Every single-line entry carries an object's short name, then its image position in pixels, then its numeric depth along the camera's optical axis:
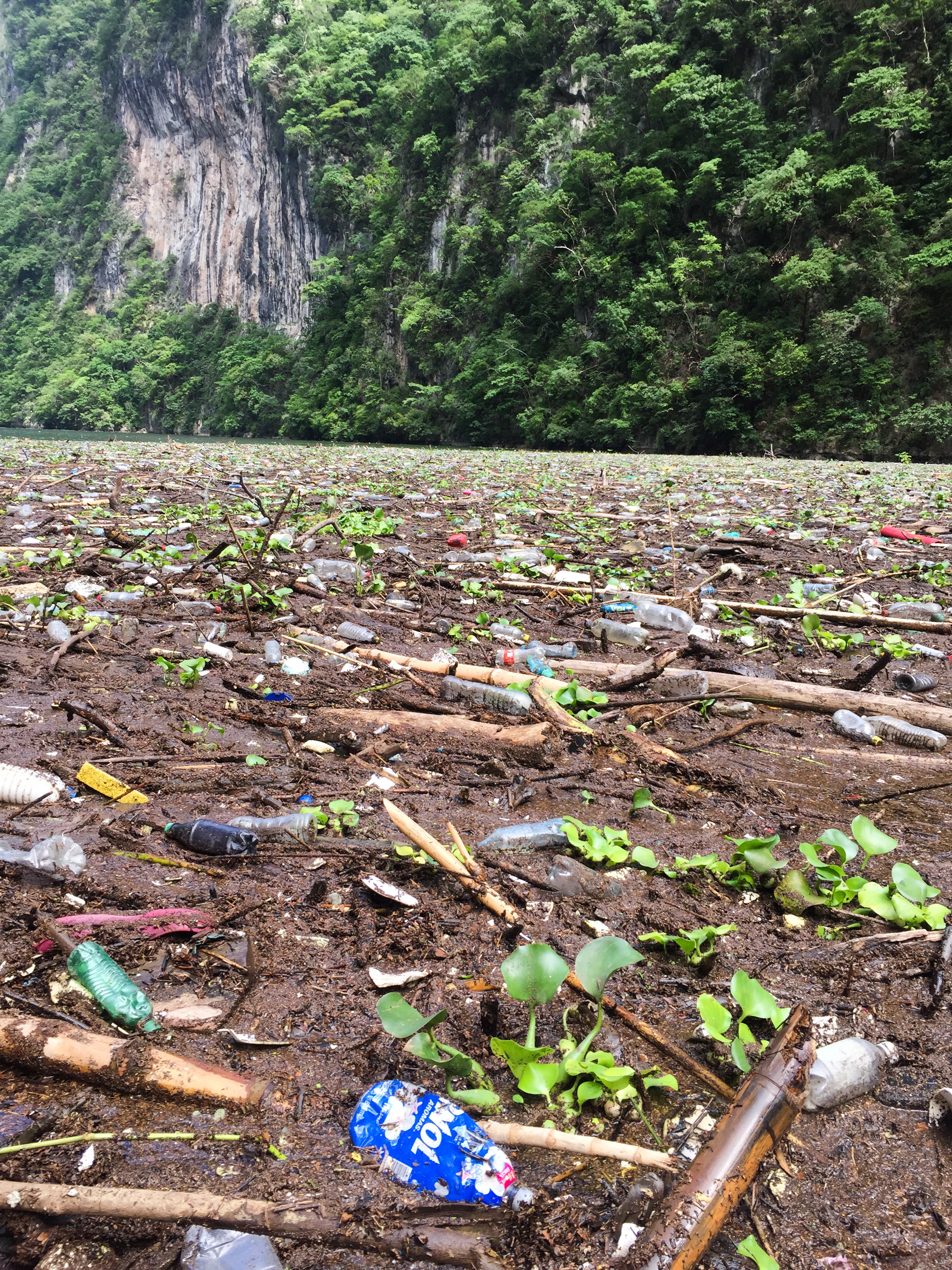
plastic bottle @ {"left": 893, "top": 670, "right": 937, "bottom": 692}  3.02
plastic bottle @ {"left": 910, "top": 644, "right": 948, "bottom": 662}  3.34
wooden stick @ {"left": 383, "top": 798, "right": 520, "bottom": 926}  1.53
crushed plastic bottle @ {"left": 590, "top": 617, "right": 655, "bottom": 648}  3.49
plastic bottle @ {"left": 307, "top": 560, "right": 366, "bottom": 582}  4.46
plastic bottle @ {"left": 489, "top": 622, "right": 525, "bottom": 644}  3.53
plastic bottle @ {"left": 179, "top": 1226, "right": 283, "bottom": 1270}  0.82
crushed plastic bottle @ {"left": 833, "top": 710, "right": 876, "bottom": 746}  2.58
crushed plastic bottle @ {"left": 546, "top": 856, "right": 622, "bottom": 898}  1.66
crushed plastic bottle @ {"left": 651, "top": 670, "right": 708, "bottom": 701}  2.82
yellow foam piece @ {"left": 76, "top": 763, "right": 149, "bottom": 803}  1.95
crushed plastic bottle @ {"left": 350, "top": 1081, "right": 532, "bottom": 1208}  0.93
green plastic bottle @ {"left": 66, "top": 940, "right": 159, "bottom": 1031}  1.17
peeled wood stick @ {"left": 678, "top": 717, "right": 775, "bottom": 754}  2.48
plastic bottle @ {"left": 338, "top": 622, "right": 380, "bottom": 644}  3.37
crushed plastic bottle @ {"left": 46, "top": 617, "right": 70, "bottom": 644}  3.14
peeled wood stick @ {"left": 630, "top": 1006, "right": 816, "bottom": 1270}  0.83
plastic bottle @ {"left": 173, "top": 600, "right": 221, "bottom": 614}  3.72
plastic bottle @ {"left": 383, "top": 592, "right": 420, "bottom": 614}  3.91
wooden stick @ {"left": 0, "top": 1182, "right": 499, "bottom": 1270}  0.85
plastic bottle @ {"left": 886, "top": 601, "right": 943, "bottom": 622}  3.90
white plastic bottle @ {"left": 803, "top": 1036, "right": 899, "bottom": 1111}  1.08
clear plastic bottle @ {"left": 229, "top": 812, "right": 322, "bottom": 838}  1.81
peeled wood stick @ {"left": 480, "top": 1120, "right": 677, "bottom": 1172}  0.97
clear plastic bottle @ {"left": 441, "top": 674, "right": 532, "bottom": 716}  2.66
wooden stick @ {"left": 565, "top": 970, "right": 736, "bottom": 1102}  1.11
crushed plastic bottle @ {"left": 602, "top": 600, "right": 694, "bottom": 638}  3.70
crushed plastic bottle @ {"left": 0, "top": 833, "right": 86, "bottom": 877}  1.58
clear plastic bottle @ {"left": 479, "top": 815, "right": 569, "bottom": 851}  1.84
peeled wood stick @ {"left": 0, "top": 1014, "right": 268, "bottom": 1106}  1.04
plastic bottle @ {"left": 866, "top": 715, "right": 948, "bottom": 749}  2.52
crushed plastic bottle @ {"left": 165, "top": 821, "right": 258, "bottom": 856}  1.73
